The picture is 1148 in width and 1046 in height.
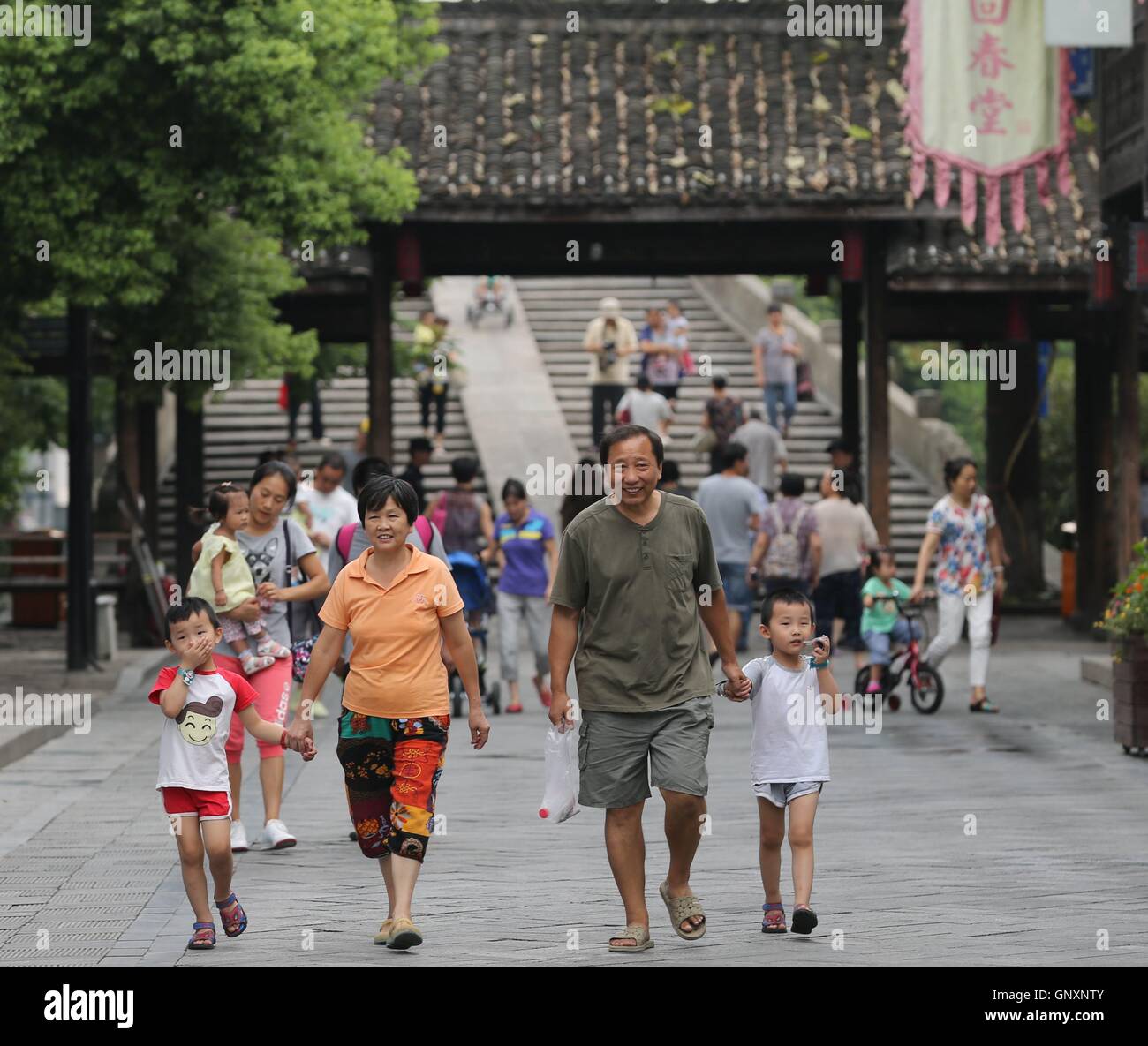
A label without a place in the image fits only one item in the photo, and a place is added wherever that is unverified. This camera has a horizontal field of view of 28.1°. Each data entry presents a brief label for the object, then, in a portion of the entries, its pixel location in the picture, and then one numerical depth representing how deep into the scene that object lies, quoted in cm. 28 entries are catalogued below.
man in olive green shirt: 805
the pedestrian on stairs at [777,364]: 2889
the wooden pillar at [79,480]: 1859
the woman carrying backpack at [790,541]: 1803
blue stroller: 1571
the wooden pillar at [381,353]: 2219
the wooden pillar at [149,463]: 2484
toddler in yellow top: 1078
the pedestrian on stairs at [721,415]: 2570
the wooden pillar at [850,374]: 2431
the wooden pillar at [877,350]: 2242
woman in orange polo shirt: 827
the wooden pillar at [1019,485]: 2812
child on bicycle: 1650
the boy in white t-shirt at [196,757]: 815
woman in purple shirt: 1656
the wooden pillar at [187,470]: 2339
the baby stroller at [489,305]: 3794
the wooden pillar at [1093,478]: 2419
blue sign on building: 1920
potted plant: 1355
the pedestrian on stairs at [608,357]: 2672
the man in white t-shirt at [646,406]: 2380
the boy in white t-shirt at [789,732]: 838
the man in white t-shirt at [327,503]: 1595
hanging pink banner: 1916
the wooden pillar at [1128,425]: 2066
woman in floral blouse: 1623
